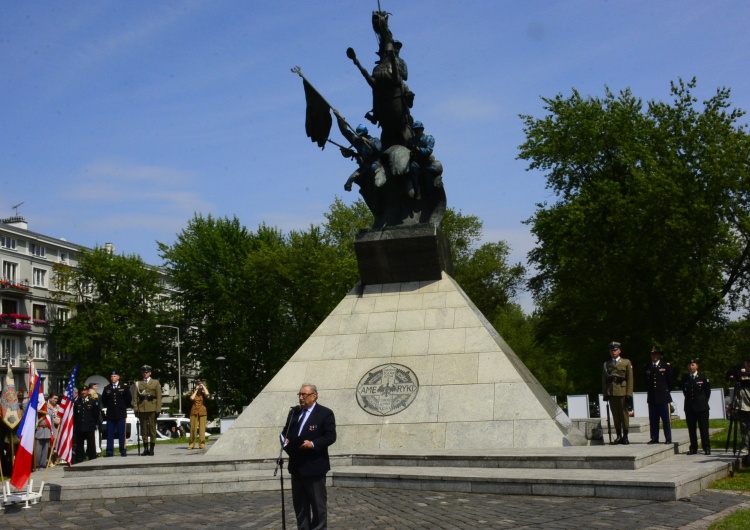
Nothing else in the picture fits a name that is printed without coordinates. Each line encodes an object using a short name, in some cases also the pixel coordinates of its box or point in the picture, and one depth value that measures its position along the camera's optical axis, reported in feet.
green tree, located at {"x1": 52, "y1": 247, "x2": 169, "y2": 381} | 175.01
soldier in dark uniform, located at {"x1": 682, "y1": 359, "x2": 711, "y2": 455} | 44.42
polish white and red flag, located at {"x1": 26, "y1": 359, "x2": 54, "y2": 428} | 40.63
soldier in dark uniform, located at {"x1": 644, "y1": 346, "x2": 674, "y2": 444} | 46.29
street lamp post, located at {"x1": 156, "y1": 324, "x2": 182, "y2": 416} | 170.81
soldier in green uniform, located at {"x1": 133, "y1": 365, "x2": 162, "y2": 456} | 55.21
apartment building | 188.03
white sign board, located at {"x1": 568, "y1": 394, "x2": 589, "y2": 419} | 87.71
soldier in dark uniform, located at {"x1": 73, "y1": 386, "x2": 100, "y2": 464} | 56.90
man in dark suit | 25.86
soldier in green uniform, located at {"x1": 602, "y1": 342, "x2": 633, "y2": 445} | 45.60
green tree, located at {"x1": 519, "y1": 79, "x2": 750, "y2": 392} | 103.35
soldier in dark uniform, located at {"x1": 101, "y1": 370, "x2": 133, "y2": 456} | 55.83
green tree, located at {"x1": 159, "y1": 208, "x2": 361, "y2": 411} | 151.74
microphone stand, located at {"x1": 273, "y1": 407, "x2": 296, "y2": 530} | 26.19
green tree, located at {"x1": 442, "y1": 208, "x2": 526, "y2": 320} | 161.99
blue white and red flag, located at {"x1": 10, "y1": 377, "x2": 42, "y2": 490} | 37.99
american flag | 50.08
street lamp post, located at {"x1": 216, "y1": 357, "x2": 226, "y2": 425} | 135.33
